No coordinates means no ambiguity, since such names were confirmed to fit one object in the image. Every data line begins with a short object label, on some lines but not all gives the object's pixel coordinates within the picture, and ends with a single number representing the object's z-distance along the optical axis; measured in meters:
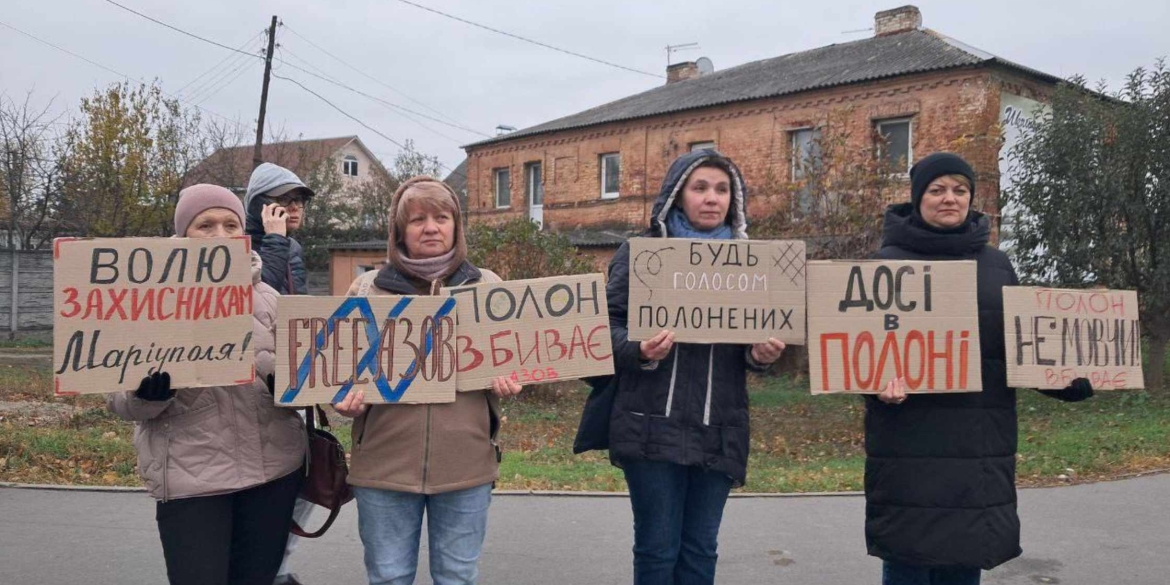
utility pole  23.55
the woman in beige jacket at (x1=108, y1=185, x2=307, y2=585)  2.98
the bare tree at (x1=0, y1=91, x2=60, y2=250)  22.73
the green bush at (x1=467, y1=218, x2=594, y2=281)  13.06
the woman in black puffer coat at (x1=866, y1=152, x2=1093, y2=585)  3.22
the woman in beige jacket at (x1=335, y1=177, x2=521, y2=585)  3.09
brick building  19.36
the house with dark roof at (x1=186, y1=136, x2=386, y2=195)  27.00
